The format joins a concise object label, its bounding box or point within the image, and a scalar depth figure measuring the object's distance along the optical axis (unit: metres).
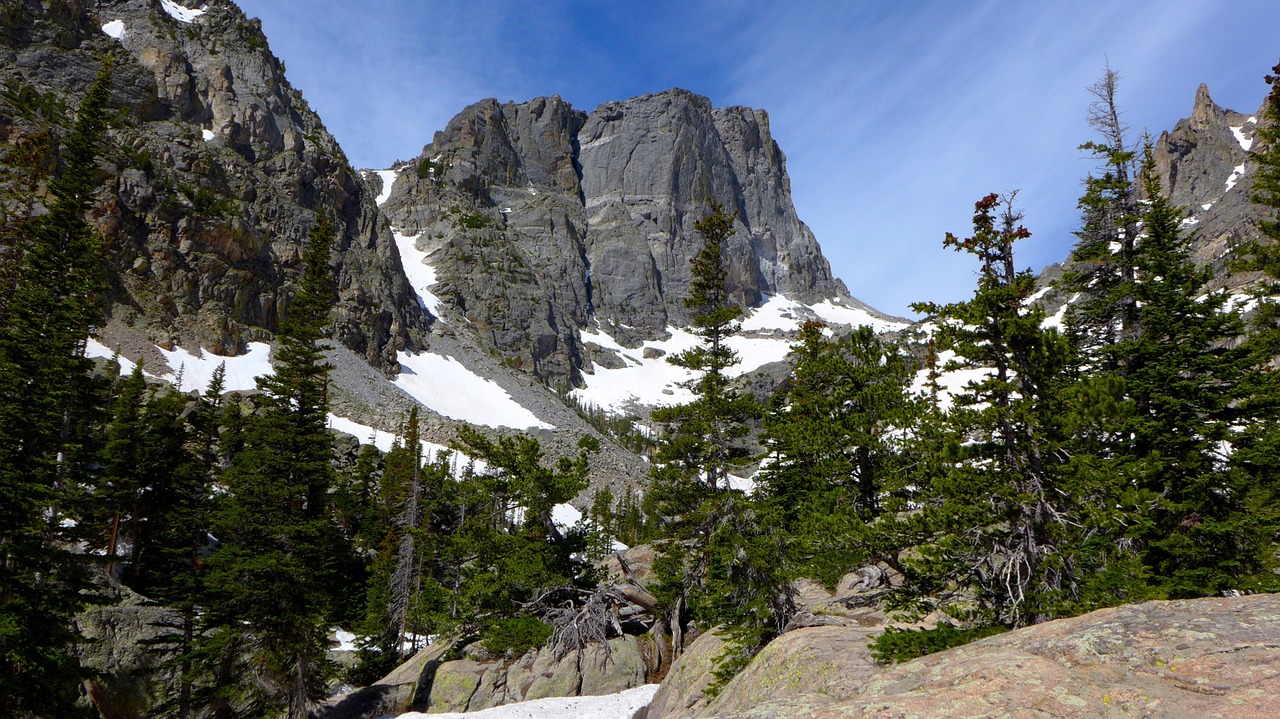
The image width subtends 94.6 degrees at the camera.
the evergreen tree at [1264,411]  13.01
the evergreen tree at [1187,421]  13.36
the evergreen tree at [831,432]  17.56
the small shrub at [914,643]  8.17
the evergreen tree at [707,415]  20.98
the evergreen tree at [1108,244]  17.94
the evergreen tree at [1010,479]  9.60
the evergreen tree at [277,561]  20.45
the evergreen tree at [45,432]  13.77
